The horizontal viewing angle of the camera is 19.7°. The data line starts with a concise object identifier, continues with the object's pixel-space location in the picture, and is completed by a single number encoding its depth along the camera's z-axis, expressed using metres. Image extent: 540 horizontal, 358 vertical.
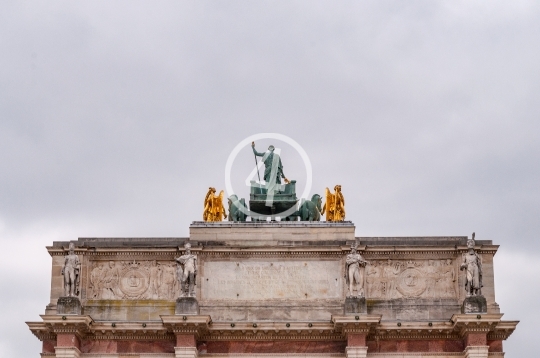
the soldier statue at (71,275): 59.41
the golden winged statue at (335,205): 62.28
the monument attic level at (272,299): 58.62
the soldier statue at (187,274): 59.38
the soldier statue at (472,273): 59.28
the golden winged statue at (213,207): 62.31
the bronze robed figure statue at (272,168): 63.25
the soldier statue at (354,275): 59.50
